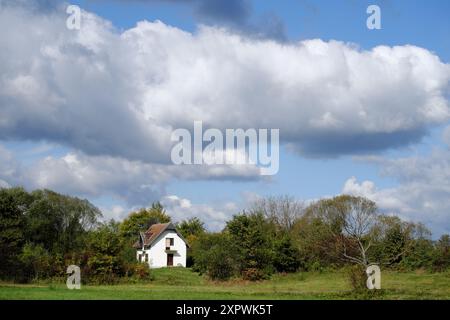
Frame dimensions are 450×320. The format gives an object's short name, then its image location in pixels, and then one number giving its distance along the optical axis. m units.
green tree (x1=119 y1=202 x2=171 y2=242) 98.69
